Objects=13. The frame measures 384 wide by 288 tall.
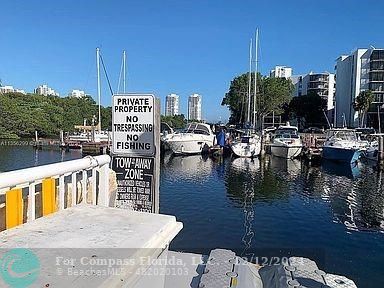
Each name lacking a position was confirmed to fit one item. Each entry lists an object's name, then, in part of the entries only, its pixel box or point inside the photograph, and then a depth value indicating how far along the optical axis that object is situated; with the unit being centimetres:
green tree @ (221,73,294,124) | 7512
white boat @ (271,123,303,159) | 3494
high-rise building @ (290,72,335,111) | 10925
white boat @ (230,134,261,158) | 3606
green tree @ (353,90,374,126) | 6631
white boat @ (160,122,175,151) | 3919
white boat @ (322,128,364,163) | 3055
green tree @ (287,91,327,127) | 8188
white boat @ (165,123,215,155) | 3791
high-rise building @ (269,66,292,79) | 15450
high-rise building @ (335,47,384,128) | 7200
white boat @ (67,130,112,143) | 4082
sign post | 443
